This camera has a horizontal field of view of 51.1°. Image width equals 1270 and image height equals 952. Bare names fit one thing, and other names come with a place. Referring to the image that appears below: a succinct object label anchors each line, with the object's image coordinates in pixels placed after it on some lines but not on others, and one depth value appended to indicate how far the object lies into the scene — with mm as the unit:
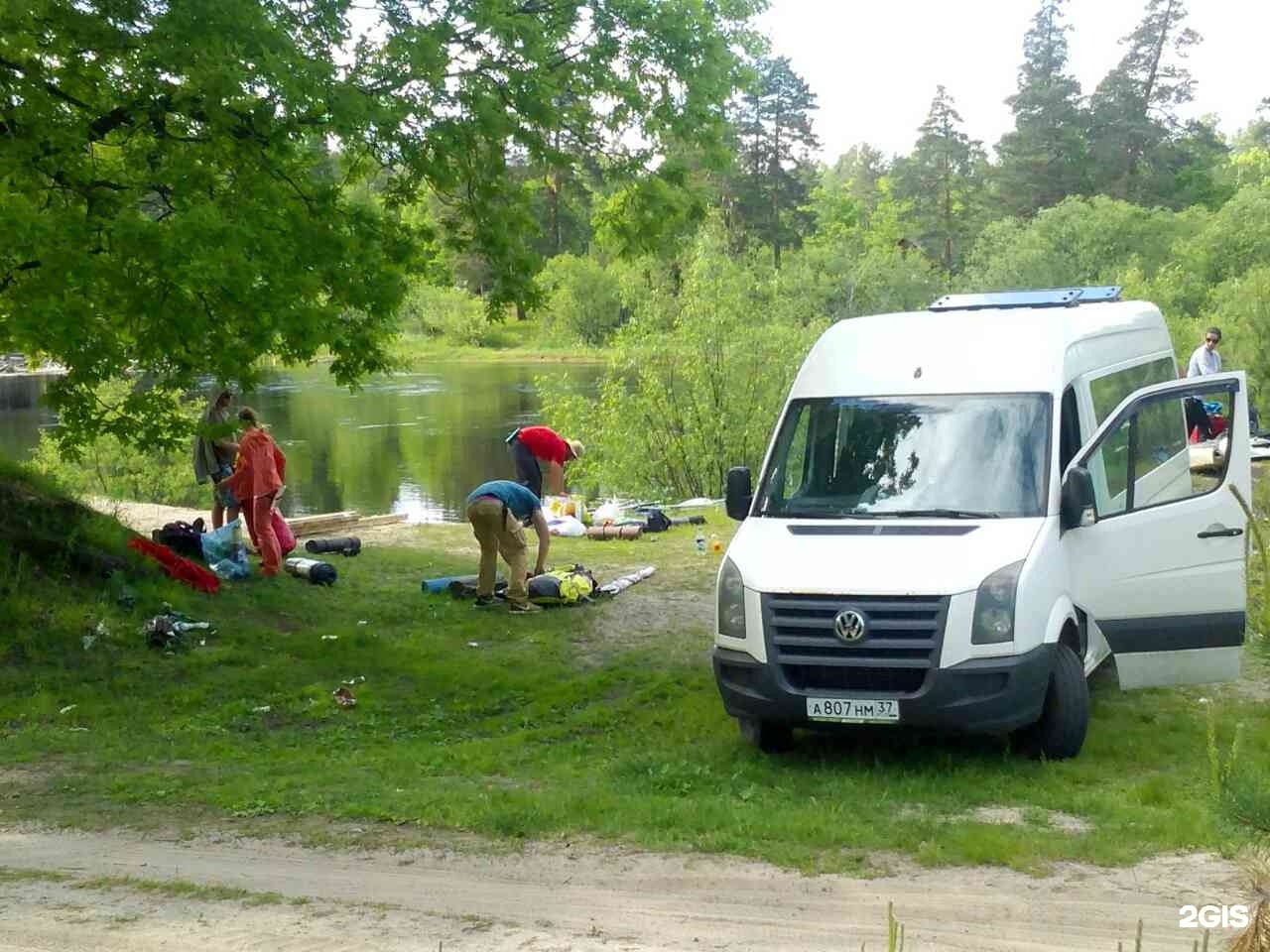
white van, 7273
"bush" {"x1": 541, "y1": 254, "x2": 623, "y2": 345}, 71688
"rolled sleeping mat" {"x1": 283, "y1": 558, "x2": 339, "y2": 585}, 14086
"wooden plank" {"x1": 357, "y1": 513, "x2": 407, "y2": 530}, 19812
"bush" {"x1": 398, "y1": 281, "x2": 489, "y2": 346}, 78438
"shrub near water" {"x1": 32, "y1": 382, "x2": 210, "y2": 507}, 31562
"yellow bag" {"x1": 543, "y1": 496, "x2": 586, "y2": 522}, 18969
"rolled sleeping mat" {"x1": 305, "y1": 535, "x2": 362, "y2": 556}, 16094
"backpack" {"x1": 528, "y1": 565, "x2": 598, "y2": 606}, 13430
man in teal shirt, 12711
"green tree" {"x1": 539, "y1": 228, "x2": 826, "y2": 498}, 30656
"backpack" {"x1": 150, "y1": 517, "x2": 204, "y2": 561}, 13930
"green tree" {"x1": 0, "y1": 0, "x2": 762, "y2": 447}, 9672
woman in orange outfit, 13922
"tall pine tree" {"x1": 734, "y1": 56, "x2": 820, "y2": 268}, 76500
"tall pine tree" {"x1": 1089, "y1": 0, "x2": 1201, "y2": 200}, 69500
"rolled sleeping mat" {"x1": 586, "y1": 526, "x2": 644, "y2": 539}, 18078
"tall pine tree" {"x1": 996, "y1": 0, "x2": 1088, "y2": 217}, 71188
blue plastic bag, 13734
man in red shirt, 14445
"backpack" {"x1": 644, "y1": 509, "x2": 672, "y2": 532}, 19000
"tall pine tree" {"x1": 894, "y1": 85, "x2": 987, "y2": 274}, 86312
